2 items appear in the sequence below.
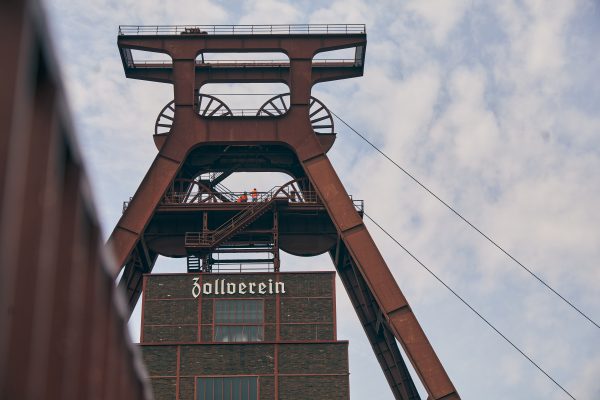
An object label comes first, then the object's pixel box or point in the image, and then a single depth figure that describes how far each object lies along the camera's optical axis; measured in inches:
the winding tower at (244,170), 1600.6
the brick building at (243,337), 1475.1
